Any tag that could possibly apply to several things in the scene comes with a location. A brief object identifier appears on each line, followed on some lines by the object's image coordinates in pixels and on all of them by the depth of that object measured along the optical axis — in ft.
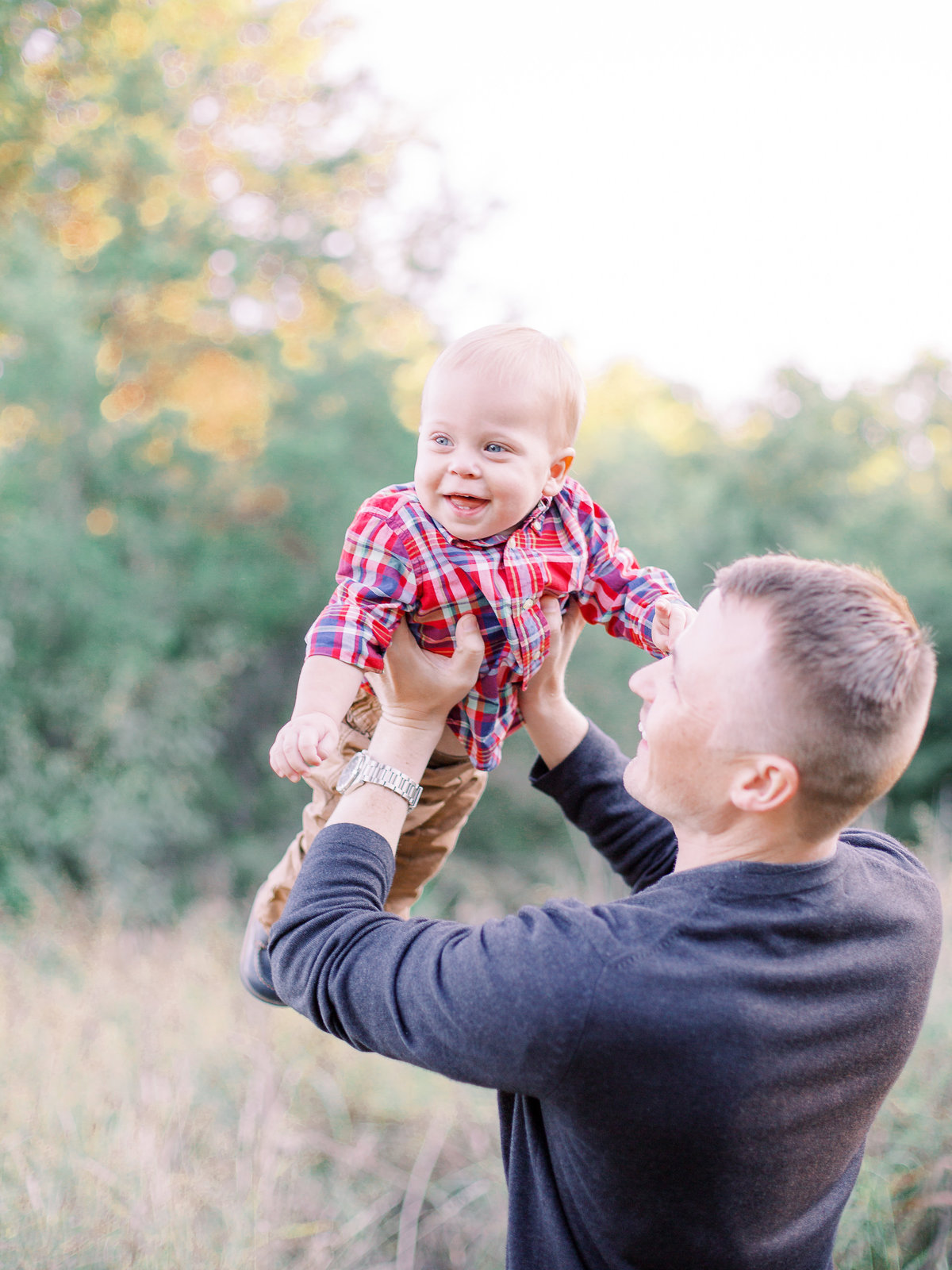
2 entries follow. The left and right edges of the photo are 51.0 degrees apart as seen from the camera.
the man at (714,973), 3.88
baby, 5.64
